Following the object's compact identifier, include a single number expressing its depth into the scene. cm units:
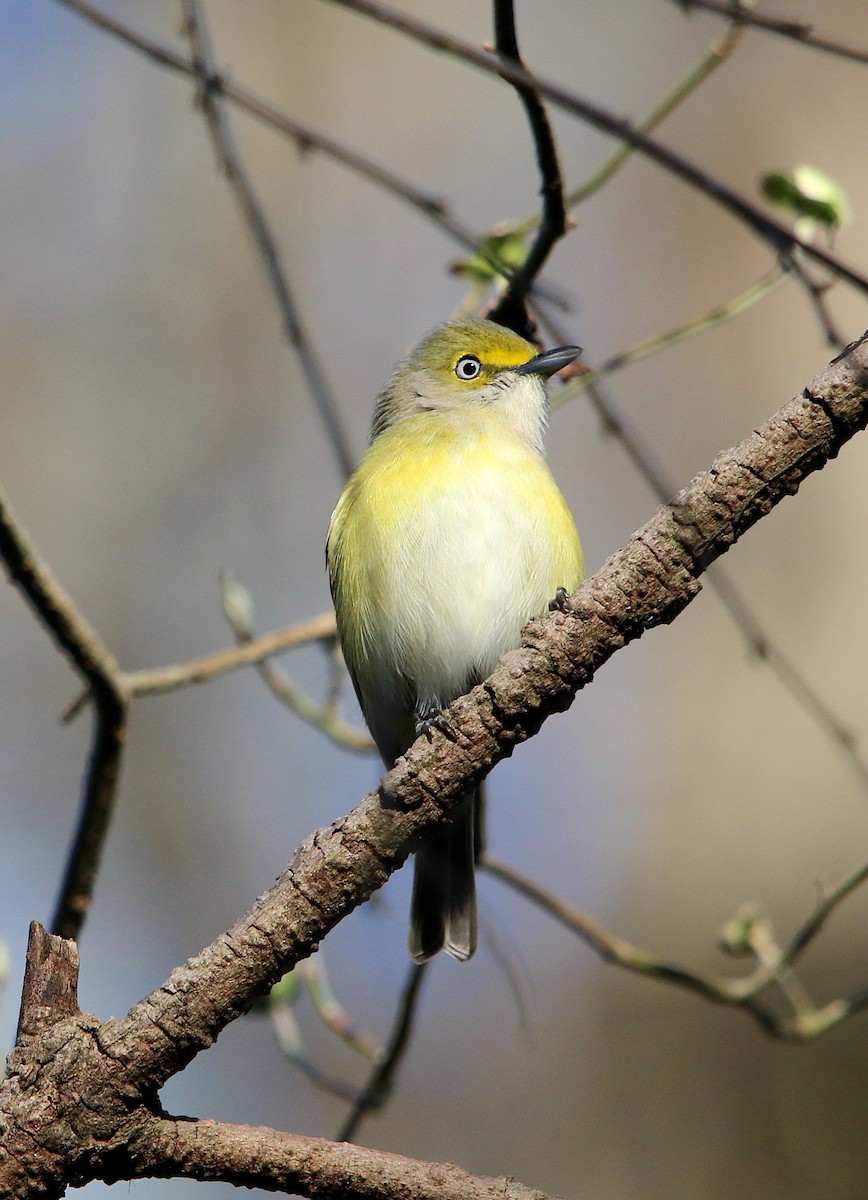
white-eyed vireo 786
